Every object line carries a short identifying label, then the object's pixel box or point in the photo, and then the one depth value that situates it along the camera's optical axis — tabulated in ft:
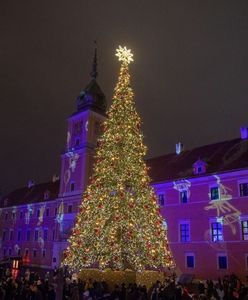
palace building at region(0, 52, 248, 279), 106.01
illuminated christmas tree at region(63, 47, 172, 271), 68.49
